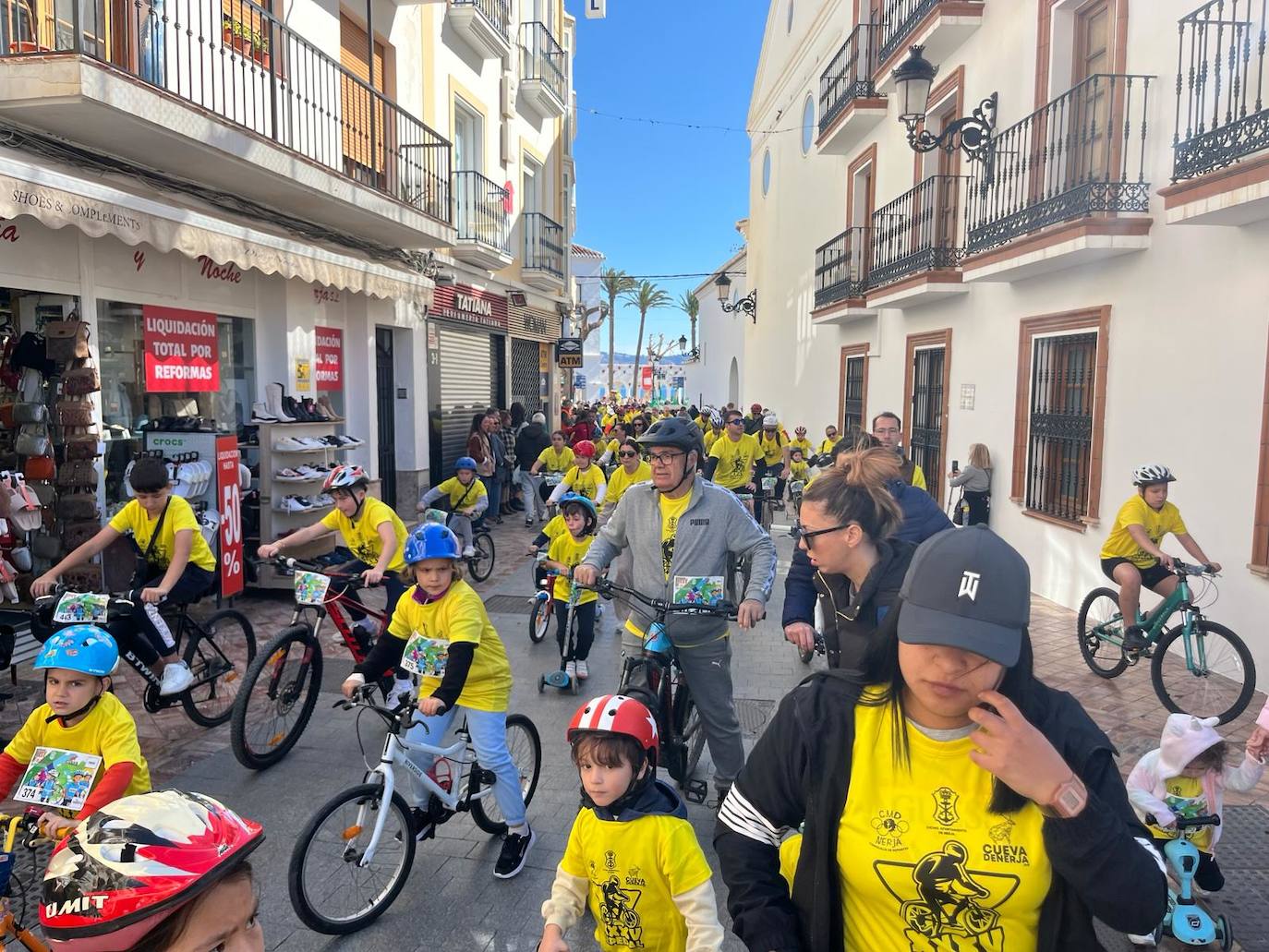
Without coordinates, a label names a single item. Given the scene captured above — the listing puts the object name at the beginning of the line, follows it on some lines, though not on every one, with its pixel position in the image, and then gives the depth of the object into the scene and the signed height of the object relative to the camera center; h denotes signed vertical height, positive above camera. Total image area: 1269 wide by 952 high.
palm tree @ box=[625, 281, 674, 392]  70.31 +8.30
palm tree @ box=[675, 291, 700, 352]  67.75 +7.53
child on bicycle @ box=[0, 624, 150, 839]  3.21 -1.20
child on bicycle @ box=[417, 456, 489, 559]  9.80 -1.09
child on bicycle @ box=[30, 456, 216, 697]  5.17 -1.01
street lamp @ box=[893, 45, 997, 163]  10.23 +3.50
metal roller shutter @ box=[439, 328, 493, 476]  15.75 +0.29
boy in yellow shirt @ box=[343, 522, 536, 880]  3.89 -1.15
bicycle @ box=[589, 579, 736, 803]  4.32 -1.43
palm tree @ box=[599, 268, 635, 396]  63.25 +8.56
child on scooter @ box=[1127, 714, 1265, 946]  3.62 -1.57
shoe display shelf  9.24 -1.02
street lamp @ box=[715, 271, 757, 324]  29.58 +3.30
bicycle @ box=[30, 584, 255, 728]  4.53 -1.64
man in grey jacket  4.37 -0.75
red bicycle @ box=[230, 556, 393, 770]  4.94 -1.60
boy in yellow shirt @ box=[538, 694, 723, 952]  2.51 -1.33
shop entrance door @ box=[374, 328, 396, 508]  13.90 -0.14
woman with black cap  1.46 -0.70
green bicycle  6.12 -1.81
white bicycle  3.37 -1.76
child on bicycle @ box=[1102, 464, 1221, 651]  6.48 -1.01
